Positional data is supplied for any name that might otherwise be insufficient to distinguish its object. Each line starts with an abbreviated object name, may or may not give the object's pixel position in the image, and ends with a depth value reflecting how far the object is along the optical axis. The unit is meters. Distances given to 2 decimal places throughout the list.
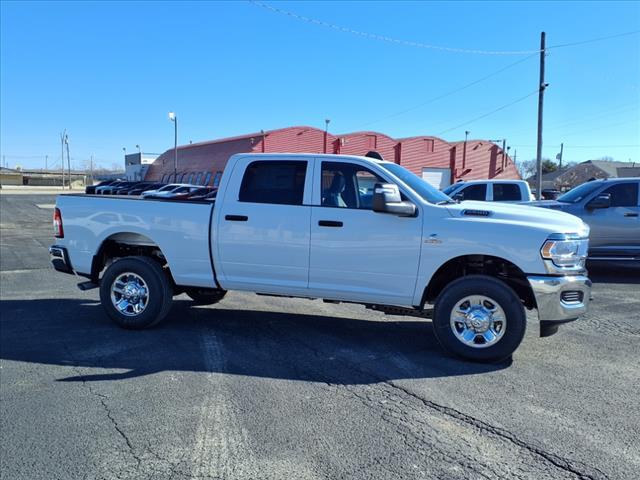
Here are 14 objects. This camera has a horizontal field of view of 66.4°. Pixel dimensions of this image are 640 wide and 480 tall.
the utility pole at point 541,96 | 20.48
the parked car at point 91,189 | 41.25
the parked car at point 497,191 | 12.62
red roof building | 41.16
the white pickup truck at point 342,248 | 4.68
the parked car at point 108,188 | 39.44
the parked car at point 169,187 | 33.11
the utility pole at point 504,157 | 50.12
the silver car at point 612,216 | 9.24
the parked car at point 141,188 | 37.98
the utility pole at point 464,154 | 46.91
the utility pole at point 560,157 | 89.44
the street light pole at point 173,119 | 43.22
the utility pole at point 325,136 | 42.31
